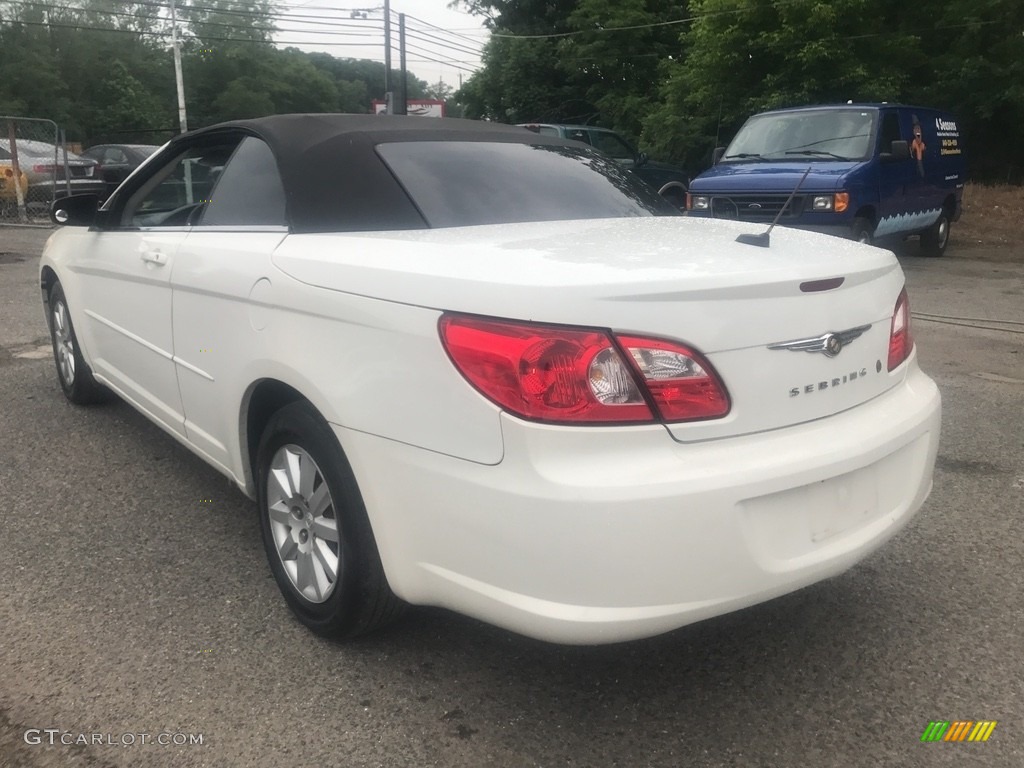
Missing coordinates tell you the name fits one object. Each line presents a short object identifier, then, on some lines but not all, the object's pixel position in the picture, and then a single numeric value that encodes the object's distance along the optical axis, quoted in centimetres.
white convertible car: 201
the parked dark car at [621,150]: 1494
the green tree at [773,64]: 1764
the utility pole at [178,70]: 3629
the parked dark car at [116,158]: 1830
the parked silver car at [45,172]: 1650
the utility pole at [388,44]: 2816
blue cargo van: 971
